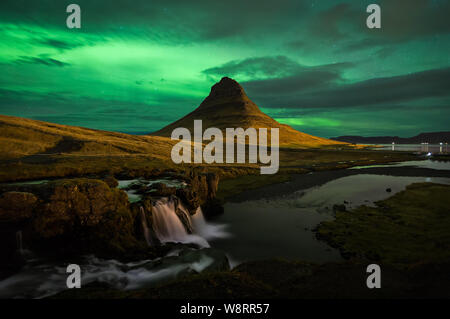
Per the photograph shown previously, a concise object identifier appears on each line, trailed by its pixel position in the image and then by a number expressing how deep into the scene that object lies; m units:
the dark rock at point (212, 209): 29.36
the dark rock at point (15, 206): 14.15
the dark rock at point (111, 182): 21.59
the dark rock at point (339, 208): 28.34
